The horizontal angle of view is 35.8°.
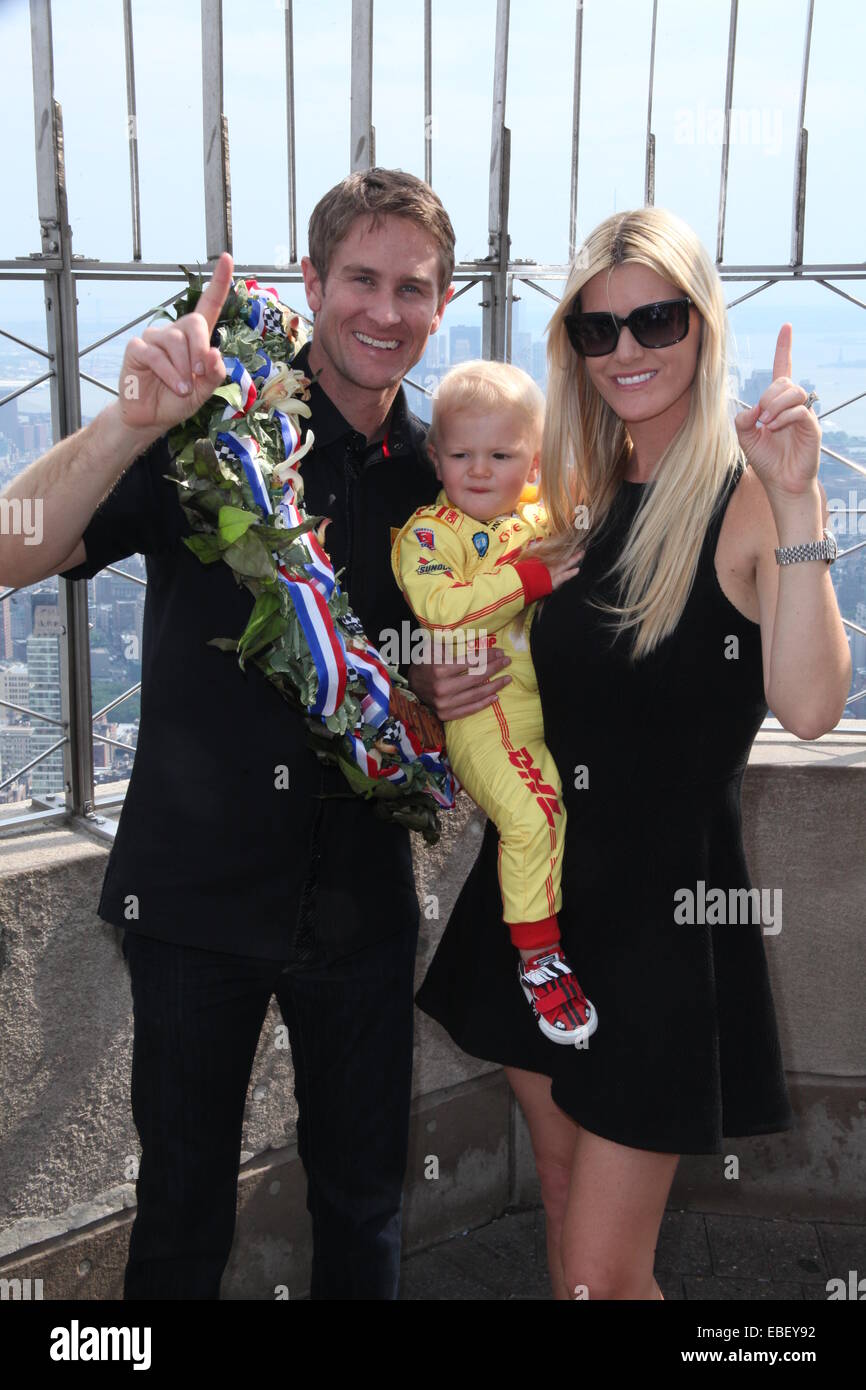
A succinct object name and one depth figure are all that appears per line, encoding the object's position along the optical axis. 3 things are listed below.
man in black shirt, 2.61
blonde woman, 2.49
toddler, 2.68
